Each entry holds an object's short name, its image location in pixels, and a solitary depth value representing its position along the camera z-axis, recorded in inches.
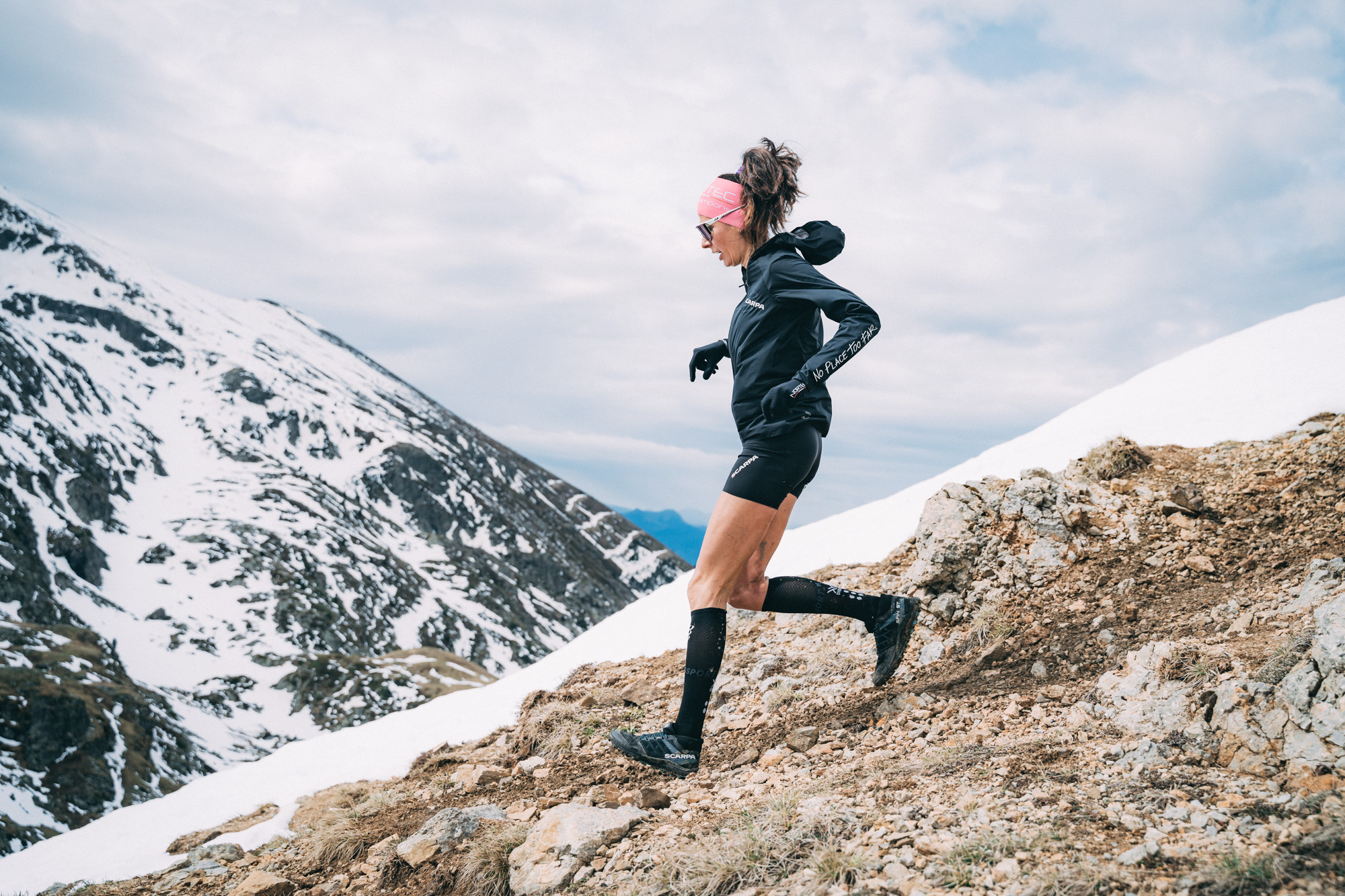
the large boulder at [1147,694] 139.4
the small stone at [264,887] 171.2
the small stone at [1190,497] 233.4
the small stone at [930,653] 210.5
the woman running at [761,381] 154.3
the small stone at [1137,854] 99.6
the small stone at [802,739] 174.9
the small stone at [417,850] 164.1
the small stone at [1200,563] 201.3
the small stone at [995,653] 193.3
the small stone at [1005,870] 101.4
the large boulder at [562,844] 138.9
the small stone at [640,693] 251.3
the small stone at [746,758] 173.3
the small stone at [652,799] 154.3
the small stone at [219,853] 208.5
